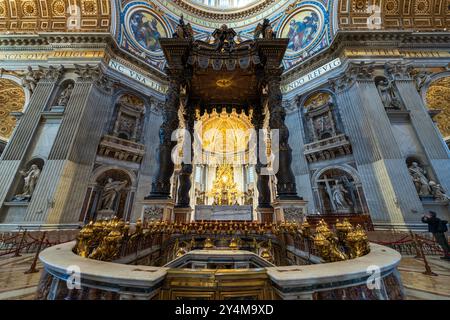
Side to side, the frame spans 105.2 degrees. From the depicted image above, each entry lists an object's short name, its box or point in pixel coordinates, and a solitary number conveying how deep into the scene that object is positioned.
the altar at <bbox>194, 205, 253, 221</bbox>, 11.08
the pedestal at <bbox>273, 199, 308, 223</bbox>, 5.31
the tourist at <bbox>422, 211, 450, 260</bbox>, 3.98
